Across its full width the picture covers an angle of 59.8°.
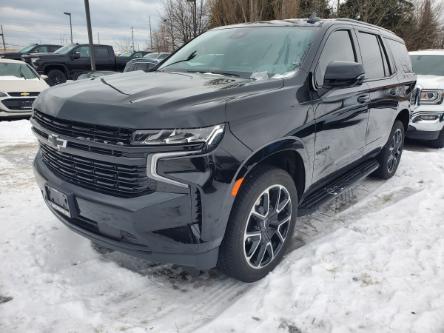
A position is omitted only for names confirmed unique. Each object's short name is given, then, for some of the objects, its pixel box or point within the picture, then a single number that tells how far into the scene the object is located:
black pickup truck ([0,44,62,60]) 18.75
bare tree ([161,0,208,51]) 24.27
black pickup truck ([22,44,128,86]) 15.27
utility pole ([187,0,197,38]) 23.05
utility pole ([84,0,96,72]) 14.43
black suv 2.12
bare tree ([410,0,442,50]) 25.55
